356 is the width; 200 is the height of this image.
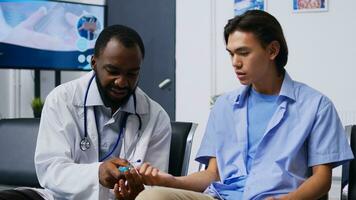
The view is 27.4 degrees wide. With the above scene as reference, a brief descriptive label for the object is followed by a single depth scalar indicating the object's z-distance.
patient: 1.96
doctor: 2.04
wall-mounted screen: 3.36
